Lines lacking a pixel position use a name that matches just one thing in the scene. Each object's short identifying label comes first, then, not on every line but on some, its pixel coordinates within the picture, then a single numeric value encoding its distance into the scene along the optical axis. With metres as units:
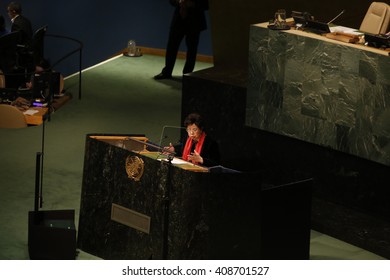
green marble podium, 13.49
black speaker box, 14.63
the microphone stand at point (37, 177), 14.41
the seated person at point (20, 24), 23.41
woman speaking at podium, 14.71
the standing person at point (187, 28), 24.27
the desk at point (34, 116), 21.25
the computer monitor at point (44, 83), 21.73
